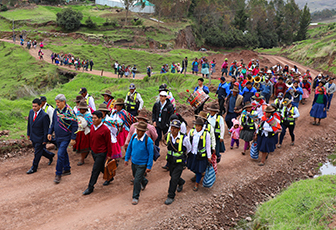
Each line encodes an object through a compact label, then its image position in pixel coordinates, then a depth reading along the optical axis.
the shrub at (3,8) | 63.84
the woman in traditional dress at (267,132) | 8.09
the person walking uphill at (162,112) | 8.07
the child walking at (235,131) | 9.37
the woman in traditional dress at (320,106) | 12.29
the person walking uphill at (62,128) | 6.79
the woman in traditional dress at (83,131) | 6.97
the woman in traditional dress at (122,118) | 7.77
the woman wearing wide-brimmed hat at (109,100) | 8.41
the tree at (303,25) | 68.69
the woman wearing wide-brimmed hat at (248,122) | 8.80
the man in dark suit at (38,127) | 6.92
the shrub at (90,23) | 54.94
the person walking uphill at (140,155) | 5.91
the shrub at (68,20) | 52.77
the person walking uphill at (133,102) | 8.73
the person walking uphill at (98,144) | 6.03
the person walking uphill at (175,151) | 5.93
